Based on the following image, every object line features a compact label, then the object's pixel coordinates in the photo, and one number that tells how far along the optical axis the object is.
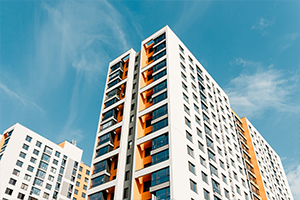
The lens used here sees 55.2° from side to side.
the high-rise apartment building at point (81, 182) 88.49
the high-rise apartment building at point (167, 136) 38.09
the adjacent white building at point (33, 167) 73.81
